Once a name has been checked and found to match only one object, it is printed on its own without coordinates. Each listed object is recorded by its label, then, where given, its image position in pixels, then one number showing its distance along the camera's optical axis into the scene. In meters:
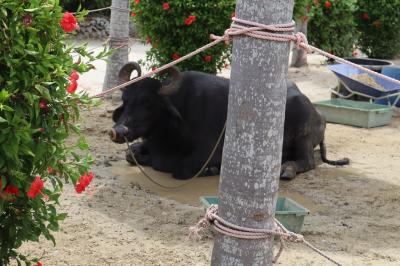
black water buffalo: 6.93
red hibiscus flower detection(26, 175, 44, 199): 3.39
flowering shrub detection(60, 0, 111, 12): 20.11
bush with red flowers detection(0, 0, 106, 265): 3.23
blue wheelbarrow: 10.27
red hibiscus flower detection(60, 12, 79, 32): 3.48
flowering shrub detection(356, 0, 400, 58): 14.91
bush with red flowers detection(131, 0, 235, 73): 8.21
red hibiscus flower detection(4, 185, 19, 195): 3.36
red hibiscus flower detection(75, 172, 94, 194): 3.78
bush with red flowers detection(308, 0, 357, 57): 14.29
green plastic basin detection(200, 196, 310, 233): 5.33
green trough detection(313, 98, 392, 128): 9.66
